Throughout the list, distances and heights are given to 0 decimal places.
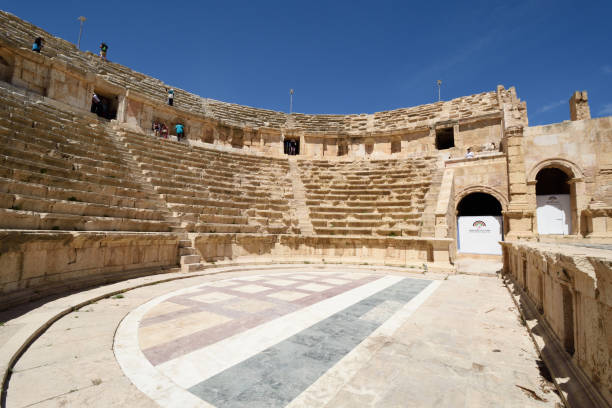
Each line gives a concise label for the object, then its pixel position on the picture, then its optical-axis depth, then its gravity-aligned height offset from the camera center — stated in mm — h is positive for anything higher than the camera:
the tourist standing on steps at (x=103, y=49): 16594 +9528
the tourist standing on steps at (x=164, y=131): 15883 +4795
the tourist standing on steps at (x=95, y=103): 13681 +5471
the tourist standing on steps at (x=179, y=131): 15852 +4869
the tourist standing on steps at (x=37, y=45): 11914 +6957
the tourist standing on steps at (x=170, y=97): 16734 +6993
